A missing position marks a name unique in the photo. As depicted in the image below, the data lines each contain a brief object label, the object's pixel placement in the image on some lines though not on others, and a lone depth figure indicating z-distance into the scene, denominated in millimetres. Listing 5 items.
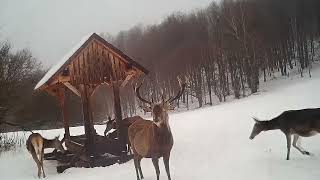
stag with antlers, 9539
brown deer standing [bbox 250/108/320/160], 10664
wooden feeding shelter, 15203
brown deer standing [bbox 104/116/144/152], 16177
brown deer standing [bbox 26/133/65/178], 14641
